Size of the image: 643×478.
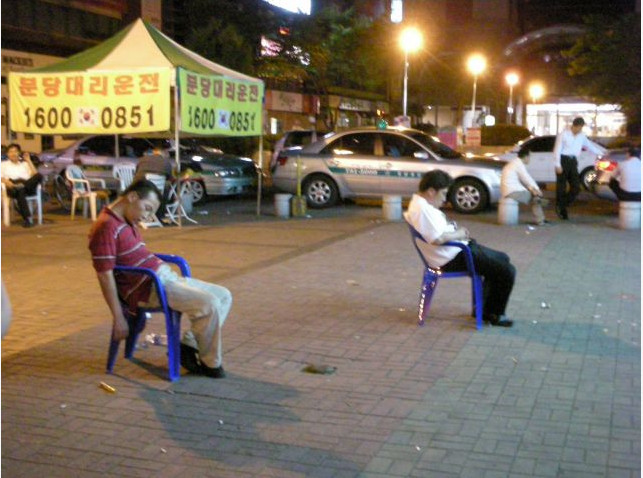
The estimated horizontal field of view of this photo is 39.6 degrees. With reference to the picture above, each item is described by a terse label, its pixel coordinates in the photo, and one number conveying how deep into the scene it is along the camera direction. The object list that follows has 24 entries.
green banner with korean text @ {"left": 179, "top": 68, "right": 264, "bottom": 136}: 14.64
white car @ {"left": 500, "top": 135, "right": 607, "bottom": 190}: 23.47
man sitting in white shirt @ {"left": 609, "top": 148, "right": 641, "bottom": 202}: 15.84
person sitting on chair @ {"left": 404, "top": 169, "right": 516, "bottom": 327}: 7.73
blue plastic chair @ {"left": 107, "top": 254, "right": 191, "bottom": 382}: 6.16
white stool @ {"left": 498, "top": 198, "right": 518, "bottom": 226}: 15.52
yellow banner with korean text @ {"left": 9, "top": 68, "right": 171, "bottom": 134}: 14.49
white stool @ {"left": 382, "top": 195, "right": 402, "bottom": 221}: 16.41
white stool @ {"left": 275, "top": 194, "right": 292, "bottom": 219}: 17.12
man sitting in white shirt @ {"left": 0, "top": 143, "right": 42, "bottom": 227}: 15.36
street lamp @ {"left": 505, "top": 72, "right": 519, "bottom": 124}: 45.03
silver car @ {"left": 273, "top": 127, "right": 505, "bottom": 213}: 17.56
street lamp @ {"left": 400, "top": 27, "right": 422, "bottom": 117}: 25.77
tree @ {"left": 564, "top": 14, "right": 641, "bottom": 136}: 30.44
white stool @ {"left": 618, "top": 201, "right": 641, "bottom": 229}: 15.06
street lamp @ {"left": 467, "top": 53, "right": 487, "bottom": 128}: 35.19
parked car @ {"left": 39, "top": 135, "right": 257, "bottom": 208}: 18.89
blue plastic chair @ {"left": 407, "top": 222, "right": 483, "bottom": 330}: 7.77
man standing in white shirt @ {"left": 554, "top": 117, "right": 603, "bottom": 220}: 15.80
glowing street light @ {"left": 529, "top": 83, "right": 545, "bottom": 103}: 54.59
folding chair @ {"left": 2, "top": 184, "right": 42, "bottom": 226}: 15.54
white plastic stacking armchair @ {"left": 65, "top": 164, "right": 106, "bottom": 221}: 16.19
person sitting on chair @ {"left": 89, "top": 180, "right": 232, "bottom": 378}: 6.07
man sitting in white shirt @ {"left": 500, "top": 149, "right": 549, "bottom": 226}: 15.01
